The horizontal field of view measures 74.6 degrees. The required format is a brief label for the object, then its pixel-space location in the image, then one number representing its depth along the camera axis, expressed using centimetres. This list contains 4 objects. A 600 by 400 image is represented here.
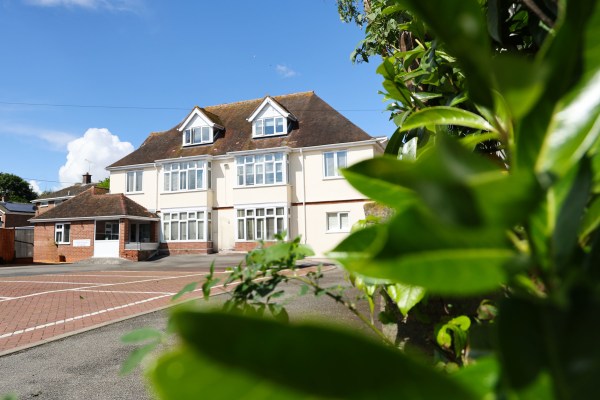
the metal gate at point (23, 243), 2775
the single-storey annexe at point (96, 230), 2495
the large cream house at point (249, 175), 2325
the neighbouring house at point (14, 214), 4106
